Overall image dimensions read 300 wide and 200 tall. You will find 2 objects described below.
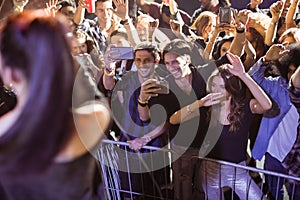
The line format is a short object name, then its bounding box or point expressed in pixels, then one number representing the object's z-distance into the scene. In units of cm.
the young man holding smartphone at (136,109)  554
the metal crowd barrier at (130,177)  577
